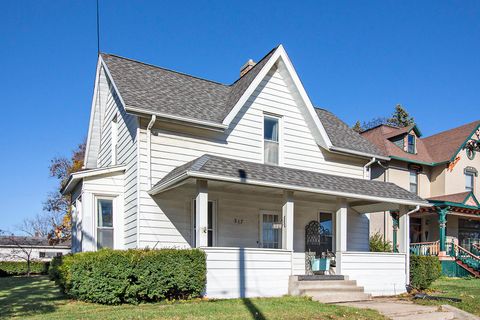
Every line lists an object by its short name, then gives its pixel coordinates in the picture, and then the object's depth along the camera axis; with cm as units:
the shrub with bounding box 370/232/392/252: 2239
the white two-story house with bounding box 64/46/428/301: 1235
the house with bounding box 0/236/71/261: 4313
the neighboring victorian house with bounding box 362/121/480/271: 2620
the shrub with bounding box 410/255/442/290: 1521
